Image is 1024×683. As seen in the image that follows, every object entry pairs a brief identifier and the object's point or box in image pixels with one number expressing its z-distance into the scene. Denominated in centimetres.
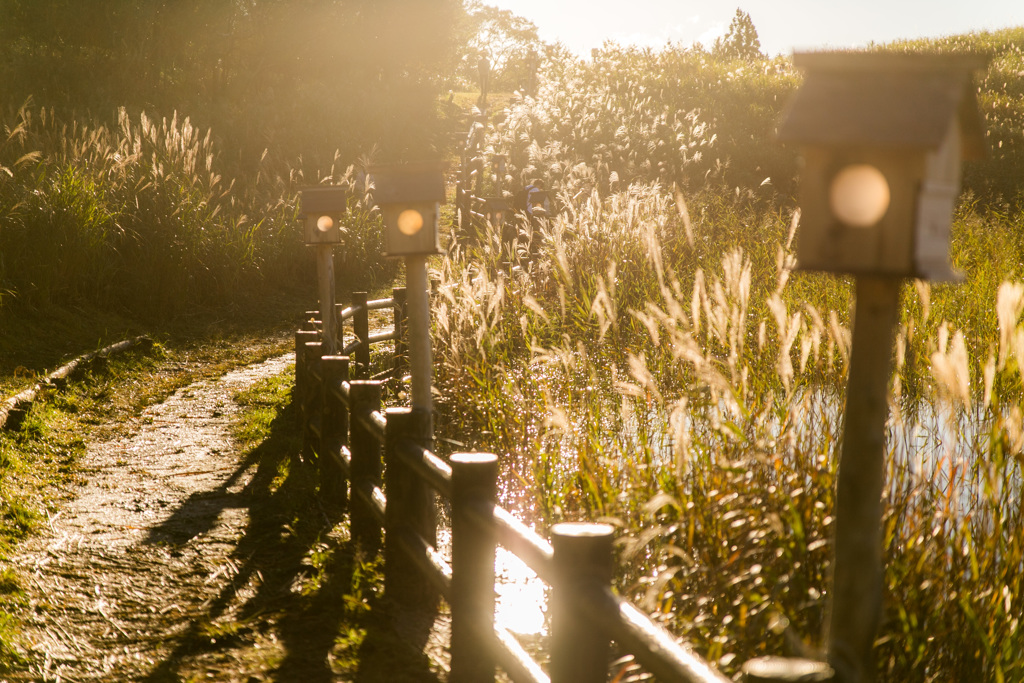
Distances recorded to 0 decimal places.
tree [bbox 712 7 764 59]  5826
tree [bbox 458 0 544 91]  6056
